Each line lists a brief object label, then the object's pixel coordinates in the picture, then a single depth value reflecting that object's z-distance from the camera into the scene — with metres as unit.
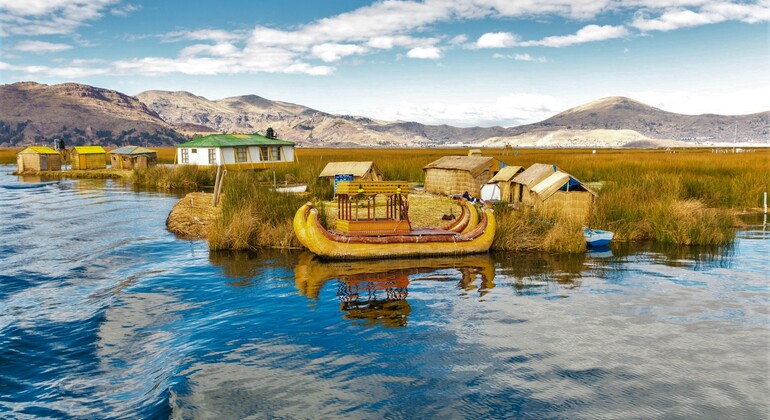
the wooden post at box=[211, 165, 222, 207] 24.56
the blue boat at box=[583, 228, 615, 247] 19.12
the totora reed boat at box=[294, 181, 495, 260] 17.14
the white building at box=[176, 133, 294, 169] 47.62
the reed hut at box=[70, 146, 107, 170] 59.09
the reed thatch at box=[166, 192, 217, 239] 22.27
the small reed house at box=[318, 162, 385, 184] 31.64
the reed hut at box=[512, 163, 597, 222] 20.86
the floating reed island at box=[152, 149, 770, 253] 19.22
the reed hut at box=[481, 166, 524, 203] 26.61
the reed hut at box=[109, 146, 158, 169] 55.59
